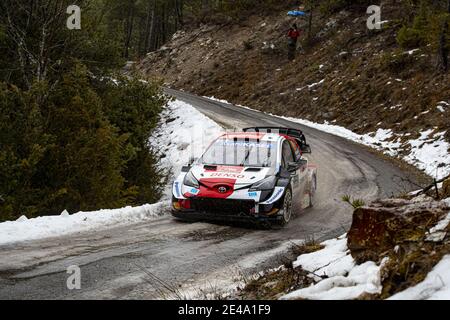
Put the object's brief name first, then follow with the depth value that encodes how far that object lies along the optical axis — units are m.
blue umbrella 38.00
